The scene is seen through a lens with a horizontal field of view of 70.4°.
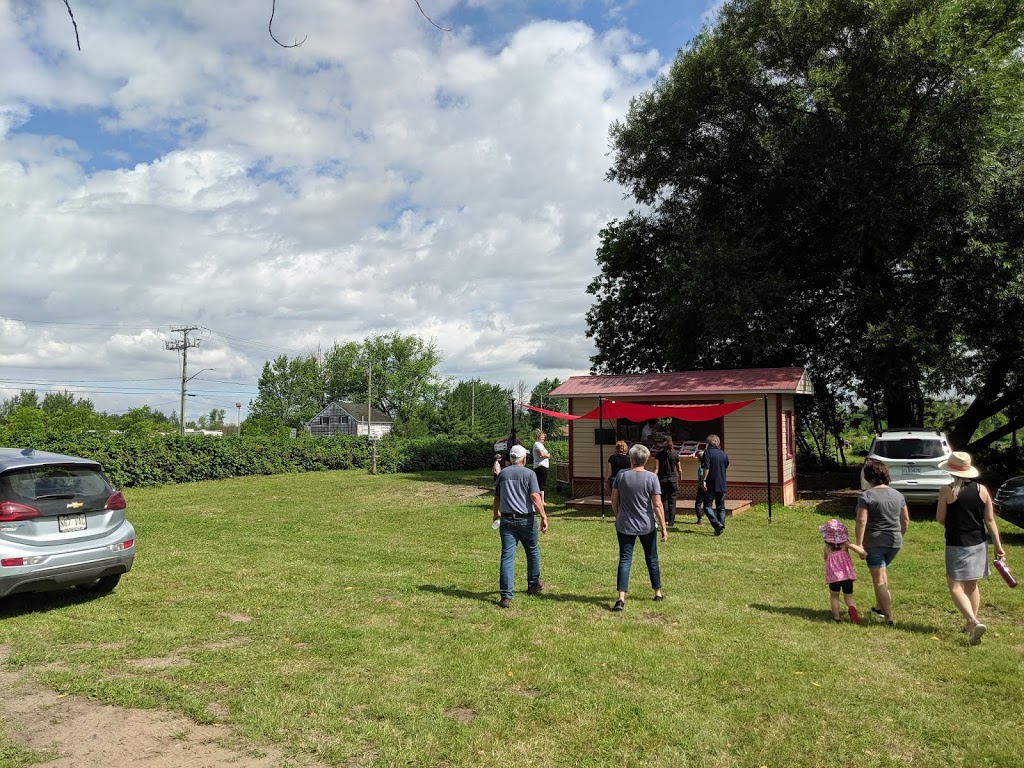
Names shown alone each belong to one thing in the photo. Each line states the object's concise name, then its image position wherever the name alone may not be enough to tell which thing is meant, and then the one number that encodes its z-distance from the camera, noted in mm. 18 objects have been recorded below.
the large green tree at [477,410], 65188
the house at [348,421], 88938
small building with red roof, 16922
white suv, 14039
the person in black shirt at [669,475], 12930
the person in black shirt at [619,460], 12680
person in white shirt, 15102
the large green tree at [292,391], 100062
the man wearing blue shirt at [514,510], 7221
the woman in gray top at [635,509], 7148
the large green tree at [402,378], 88875
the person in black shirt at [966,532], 6105
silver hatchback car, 6402
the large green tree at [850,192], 18000
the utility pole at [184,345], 52975
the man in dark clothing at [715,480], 12516
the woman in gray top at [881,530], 6637
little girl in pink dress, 6680
